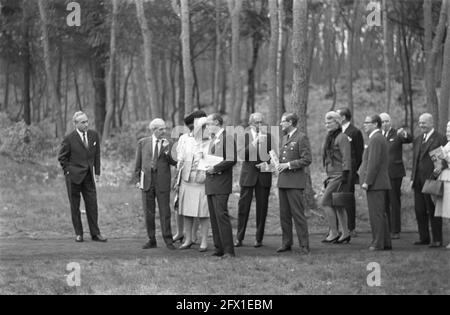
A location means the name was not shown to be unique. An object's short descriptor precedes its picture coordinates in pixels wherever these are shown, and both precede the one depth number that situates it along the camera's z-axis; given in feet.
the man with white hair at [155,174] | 35.19
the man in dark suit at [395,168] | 39.24
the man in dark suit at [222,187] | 31.35
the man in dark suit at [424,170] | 36.21
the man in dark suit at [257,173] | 35.81
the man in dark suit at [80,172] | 36.76
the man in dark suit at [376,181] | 34.22
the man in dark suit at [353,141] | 37.83
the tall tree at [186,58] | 51.08
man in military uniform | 33.04
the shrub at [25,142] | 76.54
